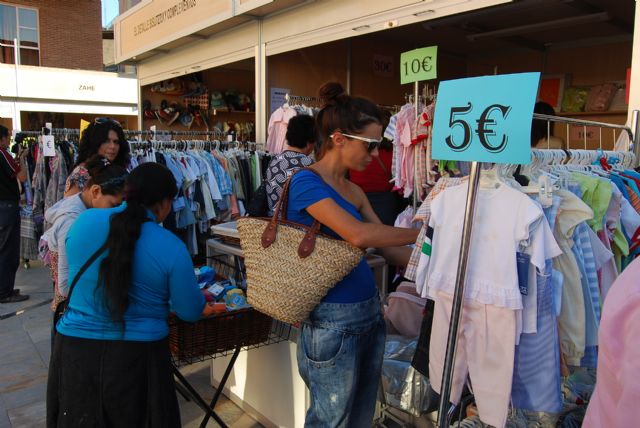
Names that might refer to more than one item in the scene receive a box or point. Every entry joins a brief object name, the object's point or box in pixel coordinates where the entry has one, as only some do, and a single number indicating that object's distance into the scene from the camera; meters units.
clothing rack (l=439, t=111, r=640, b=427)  1.71
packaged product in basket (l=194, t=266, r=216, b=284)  2.80
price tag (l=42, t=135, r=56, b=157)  5.80
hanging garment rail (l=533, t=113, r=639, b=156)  2.15
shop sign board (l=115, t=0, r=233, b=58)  6.34
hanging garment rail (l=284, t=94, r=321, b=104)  5.81
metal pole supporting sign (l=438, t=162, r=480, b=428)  1.69
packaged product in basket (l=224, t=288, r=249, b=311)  2.55
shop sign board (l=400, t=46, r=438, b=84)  3.32
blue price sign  1.57
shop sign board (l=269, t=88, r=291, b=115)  6.39
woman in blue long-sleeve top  1.95
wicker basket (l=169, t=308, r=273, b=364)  2.39
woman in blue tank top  1.80
